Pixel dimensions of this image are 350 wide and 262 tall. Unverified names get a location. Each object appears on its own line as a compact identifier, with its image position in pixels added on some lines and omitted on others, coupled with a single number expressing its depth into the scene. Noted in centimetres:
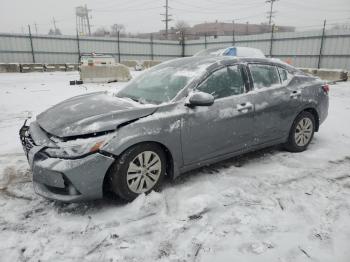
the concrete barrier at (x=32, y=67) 2156
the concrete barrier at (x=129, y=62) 2552
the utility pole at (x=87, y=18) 6925
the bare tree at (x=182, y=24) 7900
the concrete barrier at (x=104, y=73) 1395
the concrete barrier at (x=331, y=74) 1495
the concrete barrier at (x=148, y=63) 2356
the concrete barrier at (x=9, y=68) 2084
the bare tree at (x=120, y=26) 8131
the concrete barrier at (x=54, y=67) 2293
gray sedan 281
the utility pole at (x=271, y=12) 5259
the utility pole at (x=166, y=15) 4956
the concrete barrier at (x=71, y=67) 2397
